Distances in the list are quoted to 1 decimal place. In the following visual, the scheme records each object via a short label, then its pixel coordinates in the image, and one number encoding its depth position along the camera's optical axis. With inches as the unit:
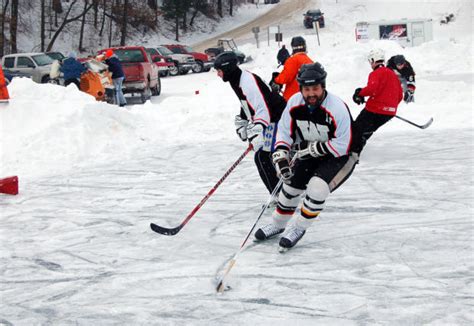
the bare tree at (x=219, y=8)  2102.9
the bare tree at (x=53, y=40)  1357.3
